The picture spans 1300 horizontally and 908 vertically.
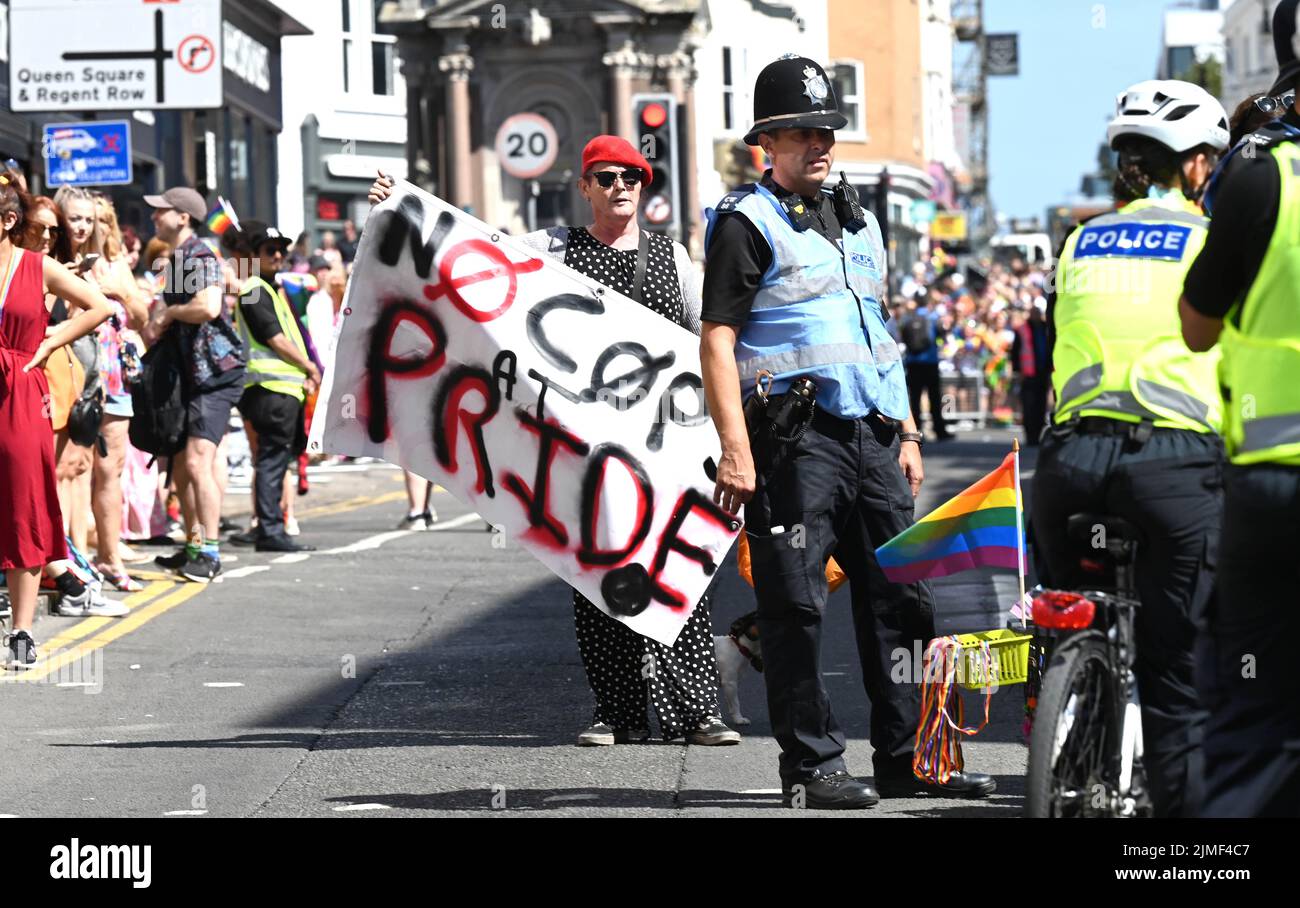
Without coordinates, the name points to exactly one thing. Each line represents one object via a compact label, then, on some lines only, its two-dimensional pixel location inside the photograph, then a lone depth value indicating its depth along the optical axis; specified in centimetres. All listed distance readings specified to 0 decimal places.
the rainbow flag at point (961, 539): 695
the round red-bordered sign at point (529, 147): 2273
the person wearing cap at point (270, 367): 1442
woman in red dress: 977
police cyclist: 563
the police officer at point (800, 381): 680
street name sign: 2061
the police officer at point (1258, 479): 467
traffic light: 1945
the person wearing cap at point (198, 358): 1325
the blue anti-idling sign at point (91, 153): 2009
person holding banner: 818
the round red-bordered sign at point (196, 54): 2072
